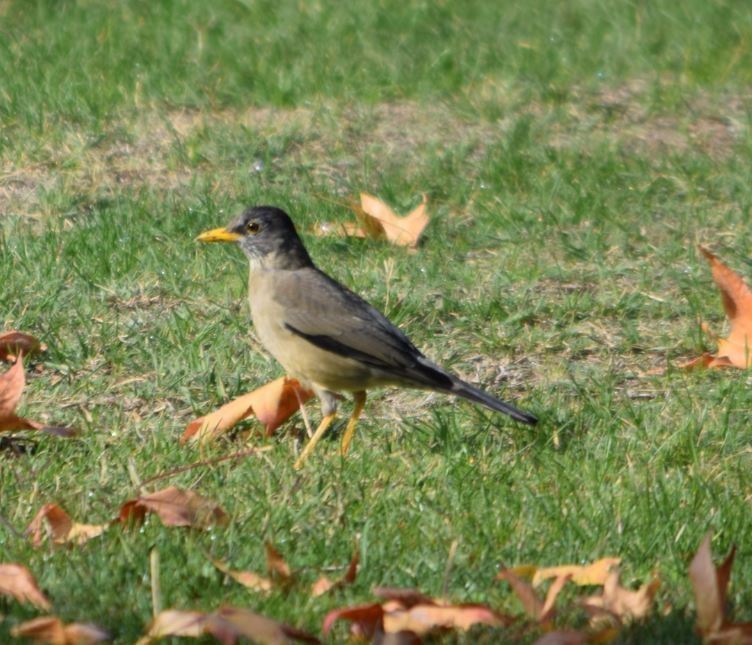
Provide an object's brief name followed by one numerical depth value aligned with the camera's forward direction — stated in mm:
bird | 11555
